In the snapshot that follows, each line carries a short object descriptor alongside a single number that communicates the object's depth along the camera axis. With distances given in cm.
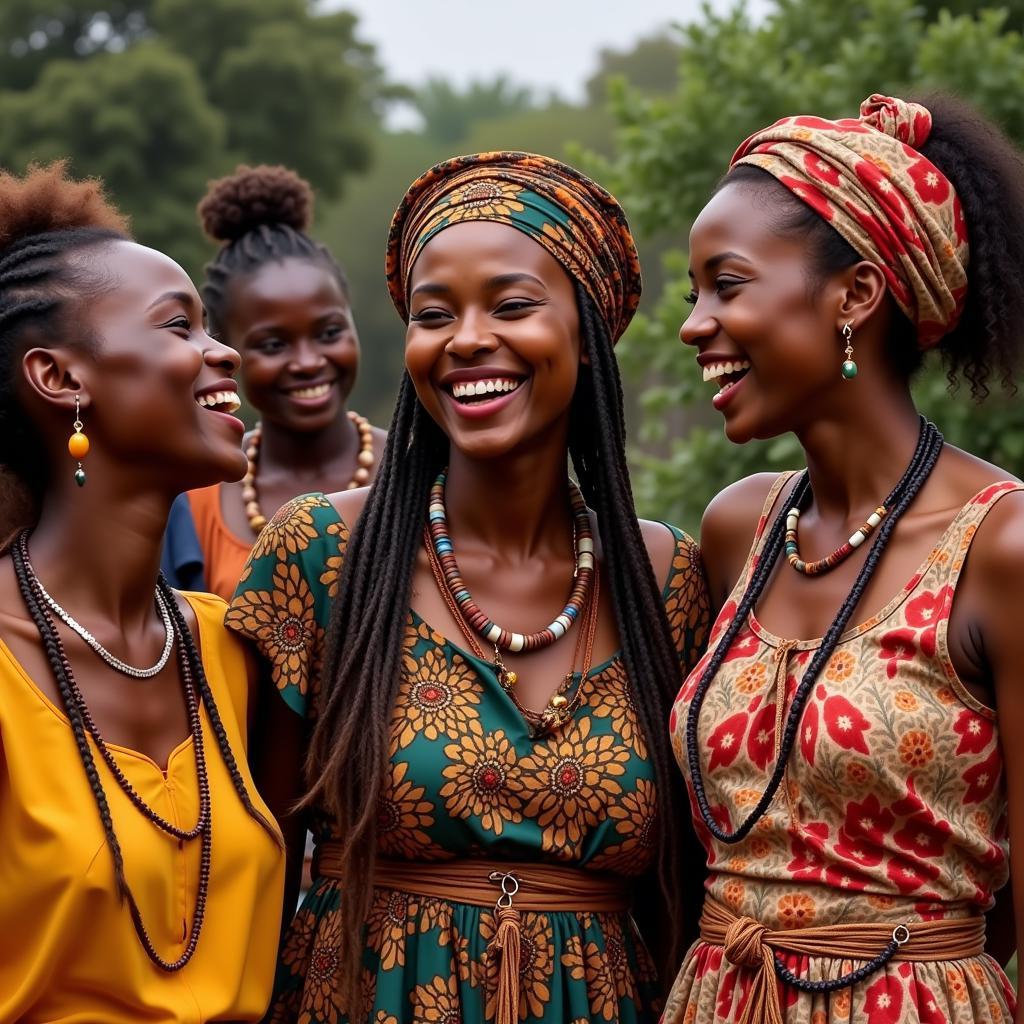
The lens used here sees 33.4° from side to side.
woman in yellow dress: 304
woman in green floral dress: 349
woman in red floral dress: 318
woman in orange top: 539
